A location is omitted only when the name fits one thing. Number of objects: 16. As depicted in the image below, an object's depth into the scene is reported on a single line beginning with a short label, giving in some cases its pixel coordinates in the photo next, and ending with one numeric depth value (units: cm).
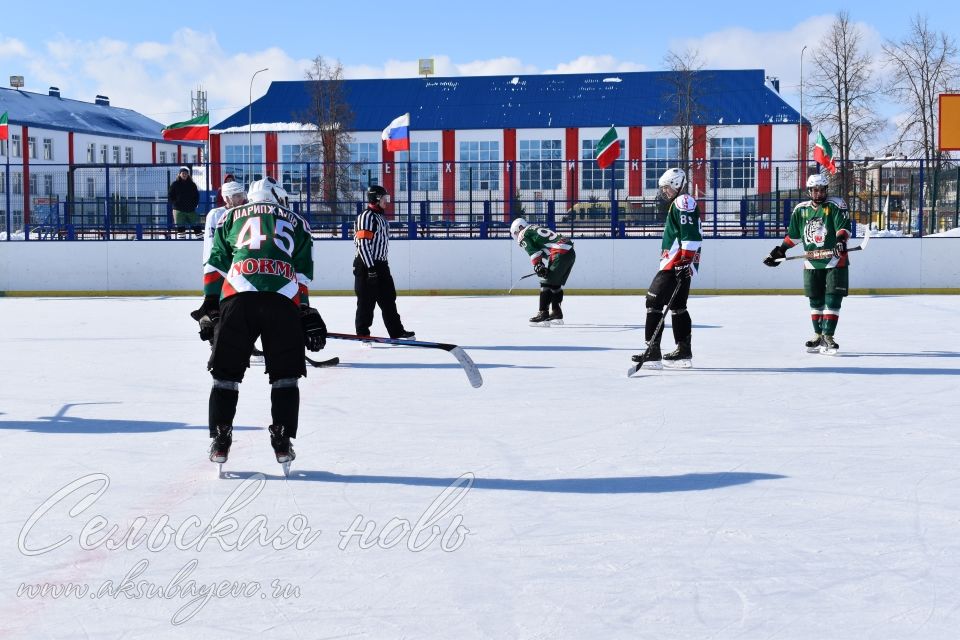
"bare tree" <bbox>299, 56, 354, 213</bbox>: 4722
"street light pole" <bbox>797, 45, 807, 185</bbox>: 4368
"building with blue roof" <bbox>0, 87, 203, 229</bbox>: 5250
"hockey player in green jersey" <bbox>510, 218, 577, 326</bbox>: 1308
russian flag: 2161
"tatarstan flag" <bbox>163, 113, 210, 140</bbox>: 2106
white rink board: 1895
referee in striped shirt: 1065
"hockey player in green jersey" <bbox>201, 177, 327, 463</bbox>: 506
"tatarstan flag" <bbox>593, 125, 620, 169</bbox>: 2127
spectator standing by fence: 1955
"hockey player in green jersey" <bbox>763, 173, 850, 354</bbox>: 998
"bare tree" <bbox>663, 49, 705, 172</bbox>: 4481
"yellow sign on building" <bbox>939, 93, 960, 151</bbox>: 2259
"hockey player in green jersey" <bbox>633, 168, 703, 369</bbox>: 897
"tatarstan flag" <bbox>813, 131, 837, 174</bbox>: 2038
